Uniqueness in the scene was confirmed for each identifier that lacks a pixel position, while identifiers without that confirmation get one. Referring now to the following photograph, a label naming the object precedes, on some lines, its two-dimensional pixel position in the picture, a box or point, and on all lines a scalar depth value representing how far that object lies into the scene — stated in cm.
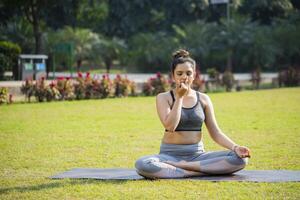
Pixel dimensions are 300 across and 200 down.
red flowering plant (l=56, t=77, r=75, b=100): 1875
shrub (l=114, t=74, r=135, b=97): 2040
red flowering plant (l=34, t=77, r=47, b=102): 1830
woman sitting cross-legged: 671
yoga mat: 671
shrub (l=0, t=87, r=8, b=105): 1733
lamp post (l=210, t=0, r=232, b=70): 3944
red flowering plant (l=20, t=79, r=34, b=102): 1839
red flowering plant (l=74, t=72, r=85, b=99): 1920
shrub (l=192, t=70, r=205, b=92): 2172
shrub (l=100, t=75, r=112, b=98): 1973
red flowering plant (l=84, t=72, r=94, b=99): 1942
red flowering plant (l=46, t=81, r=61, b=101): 1845
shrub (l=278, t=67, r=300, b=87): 2730
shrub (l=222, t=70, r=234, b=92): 2445
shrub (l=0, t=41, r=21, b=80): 2467
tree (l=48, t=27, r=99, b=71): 3778
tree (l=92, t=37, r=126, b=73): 3884
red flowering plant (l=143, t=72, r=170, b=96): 2117
